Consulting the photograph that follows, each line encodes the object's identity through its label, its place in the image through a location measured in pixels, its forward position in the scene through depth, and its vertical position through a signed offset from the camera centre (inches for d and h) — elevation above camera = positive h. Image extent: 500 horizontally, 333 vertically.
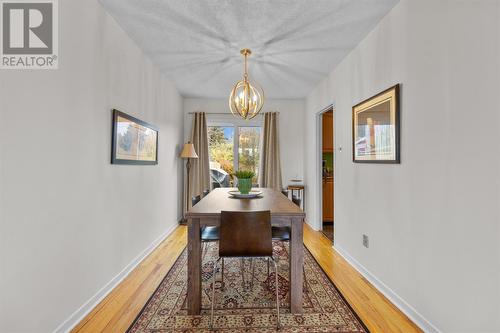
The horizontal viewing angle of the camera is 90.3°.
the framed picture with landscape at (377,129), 83.0 +14.6
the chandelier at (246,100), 114.7 +32.4
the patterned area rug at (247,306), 70.3 -44.7
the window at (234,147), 206.2 +17.0
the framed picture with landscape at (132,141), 93.7 +11.8
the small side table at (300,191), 191.5 -18.7
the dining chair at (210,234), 84.7 -23.9
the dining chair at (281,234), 85.0 -23.7
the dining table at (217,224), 74.7 -23.7
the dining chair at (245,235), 70.7 -19.6
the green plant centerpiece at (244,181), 103.3 -5.7
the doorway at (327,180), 180.3 -9.5
